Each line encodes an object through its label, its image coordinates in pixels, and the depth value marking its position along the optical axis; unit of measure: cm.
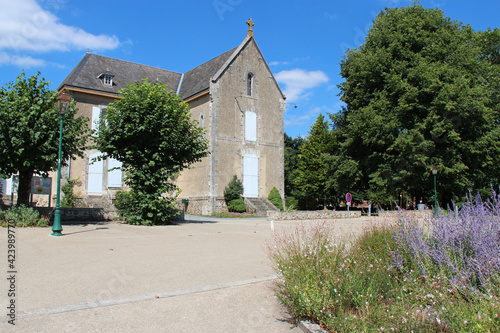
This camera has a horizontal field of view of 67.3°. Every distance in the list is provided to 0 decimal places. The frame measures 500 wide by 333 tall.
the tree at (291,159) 4281
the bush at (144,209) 1481
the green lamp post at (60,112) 1037
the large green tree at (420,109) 2086
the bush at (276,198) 2711
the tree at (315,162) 3584
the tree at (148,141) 1450
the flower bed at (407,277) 352
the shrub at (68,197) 2252
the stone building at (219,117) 2453
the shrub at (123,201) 1509
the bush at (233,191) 2503
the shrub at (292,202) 3613
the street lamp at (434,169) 2012
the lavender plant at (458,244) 401
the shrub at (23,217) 1209
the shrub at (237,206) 2464
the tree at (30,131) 1216
